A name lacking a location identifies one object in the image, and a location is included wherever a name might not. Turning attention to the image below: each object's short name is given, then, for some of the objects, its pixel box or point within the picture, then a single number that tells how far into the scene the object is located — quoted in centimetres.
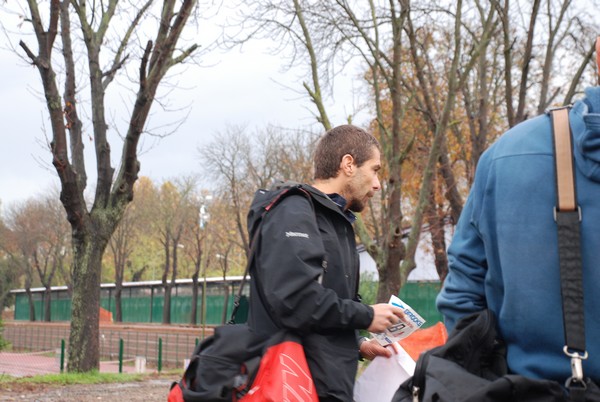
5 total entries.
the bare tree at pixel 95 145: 1452
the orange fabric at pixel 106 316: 6554
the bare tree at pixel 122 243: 6303
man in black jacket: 297
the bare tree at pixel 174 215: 6109
